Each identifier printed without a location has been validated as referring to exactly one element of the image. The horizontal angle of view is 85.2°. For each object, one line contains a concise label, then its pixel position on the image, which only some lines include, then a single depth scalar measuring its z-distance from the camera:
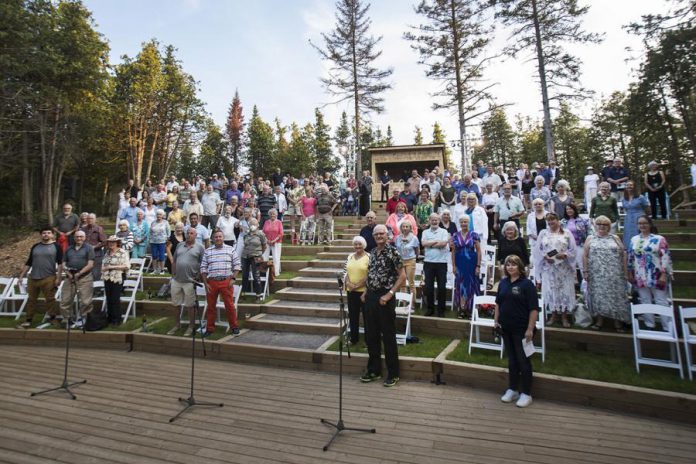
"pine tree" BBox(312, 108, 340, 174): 49.97
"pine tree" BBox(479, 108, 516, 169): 45.31
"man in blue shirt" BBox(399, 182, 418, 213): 10.29
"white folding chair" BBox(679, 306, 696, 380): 4.37
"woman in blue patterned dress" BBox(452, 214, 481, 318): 6.57
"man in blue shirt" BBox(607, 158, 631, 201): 10.24
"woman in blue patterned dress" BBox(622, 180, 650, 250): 6.90
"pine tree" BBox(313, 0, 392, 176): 23.58
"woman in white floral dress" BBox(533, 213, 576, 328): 5.86
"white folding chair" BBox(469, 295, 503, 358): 5.40
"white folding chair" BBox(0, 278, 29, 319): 8.35
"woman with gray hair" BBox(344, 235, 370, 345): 5.60
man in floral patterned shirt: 4.96
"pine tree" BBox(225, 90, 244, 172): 53.62
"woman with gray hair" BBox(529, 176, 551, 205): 9.02
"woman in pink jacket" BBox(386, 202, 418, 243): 8.06
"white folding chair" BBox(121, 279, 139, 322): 7.97
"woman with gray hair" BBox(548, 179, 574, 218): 8.02
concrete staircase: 6.55
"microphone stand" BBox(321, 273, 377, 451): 3.71
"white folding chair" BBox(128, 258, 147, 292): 8.91
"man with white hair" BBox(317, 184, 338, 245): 11.42
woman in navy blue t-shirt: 4.43
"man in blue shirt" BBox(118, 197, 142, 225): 10.64
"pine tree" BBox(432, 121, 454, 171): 59.09
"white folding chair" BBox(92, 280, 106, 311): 8.06
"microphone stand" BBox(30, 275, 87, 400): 4.87
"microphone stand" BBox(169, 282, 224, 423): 4.42
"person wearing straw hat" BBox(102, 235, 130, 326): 7.60
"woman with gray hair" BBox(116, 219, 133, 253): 9.04
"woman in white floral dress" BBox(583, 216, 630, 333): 5.43
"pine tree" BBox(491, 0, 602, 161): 16.97
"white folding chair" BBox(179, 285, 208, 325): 7.33
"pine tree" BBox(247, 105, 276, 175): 49.82
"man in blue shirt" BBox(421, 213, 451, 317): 6.65
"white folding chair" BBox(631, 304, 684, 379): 4.52
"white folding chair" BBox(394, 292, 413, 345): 5.96
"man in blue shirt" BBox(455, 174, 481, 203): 9.95
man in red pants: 6.79
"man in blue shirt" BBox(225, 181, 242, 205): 12.50
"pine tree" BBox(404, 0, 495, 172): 20.16
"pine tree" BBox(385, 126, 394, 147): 65.31
